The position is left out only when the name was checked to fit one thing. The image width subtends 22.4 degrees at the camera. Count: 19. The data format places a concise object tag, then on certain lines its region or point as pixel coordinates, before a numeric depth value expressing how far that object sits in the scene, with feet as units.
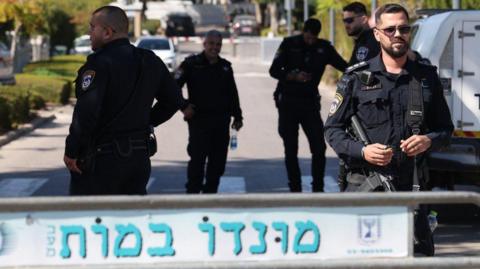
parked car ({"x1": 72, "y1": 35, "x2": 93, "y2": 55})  188.44
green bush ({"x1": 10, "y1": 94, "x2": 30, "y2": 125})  73.46
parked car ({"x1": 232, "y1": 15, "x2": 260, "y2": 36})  275.39
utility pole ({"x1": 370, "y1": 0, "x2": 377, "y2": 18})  85.13
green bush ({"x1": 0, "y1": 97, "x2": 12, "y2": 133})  69.10
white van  37.81
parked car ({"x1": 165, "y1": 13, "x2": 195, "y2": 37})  256.32
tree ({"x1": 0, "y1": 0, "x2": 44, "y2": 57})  113.47
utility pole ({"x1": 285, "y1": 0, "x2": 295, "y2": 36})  164.31
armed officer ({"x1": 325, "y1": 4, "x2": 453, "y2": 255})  22.56
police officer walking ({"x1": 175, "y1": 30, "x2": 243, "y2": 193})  39.01
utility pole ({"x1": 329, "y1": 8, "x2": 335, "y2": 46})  120.16
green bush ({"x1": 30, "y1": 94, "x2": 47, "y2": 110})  85.97
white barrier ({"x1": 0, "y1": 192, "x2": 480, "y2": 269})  17.38
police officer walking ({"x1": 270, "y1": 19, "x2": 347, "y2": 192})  40.88
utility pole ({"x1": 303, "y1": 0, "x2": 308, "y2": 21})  156.91
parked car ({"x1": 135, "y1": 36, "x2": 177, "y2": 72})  135.74
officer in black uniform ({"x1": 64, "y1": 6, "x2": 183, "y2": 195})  23.63
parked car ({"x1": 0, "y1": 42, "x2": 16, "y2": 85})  95.29
